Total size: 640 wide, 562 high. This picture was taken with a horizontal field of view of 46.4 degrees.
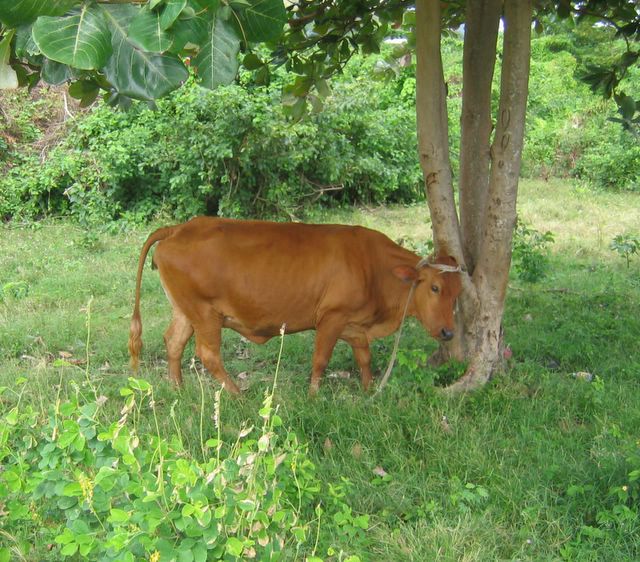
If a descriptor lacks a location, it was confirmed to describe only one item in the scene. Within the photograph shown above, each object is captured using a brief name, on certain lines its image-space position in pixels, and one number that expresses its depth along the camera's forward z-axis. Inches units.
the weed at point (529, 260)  304.5
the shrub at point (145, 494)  86.9
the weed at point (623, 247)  311.6
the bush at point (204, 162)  400.5
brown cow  201.6
